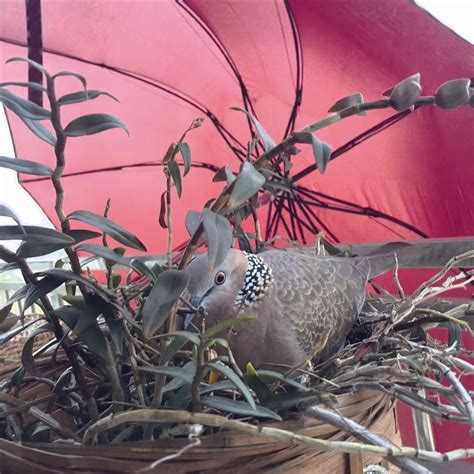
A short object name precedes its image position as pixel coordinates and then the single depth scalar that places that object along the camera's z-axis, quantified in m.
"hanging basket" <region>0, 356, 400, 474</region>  0.25
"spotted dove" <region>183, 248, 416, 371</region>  0.38
